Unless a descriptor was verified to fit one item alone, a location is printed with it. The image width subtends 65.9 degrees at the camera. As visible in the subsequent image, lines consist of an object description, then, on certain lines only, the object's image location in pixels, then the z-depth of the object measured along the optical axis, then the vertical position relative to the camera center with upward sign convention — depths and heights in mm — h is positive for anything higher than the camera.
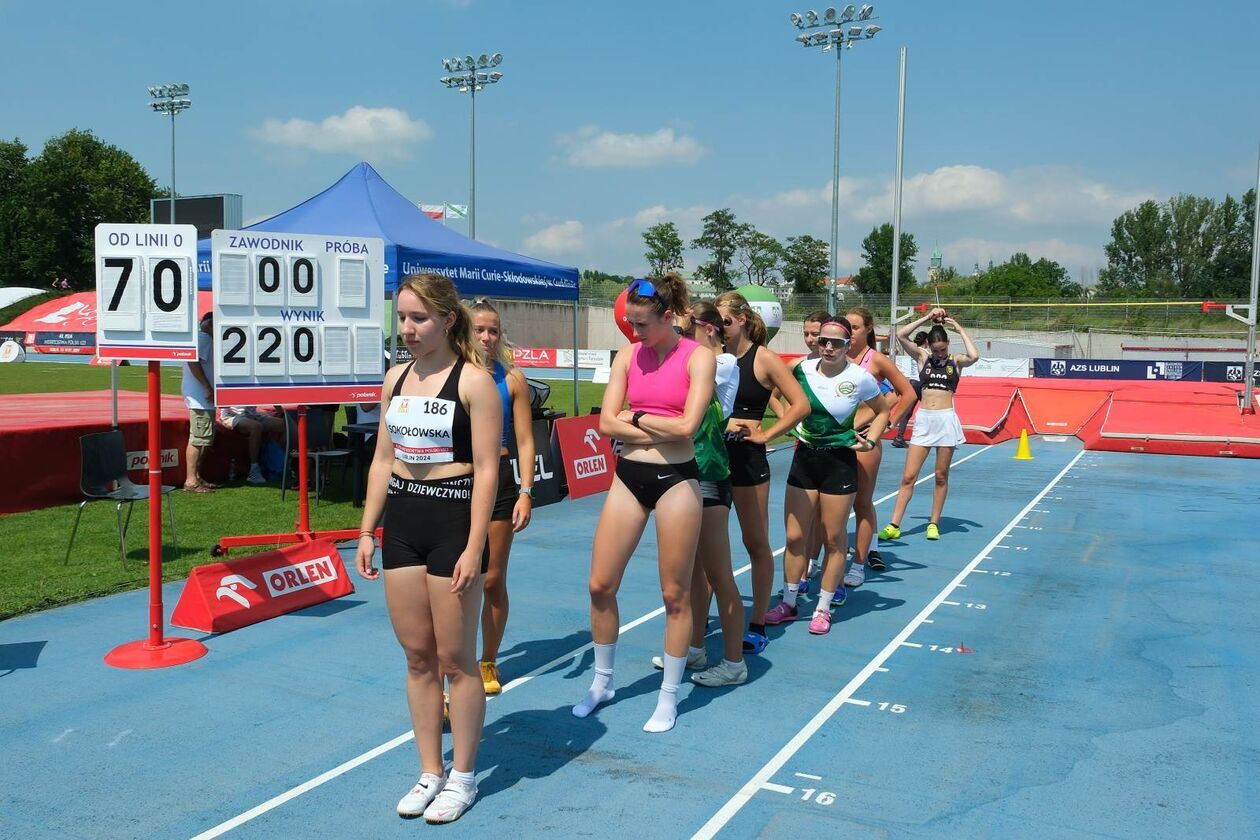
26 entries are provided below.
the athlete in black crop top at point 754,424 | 5441 -313
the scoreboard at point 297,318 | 7059 +358
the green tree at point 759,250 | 82062 +10029
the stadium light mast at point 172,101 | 43562 +11901
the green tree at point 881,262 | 84250 +9679
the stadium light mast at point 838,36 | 26562 +9200
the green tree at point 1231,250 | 72944 +9767
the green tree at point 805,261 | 80438 +8993
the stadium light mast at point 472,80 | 32750 +9982
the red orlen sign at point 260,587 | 5953 -1452
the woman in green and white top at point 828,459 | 6027 -562
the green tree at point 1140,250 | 83438 +10578
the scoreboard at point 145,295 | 5441 +390
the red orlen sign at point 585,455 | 11250 -1051
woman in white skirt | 9311 -493
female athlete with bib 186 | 3416 -464
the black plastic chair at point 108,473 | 7578 -881
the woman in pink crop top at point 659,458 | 4305 -404
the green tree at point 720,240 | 83125 +11012
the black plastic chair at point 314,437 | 10952 -832
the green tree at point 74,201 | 66500 +11485
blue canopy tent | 10805 +1480
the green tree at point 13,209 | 65688 +10377
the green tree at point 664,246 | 83750 +10588
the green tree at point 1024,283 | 86625 +8023
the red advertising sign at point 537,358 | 44594 +406
